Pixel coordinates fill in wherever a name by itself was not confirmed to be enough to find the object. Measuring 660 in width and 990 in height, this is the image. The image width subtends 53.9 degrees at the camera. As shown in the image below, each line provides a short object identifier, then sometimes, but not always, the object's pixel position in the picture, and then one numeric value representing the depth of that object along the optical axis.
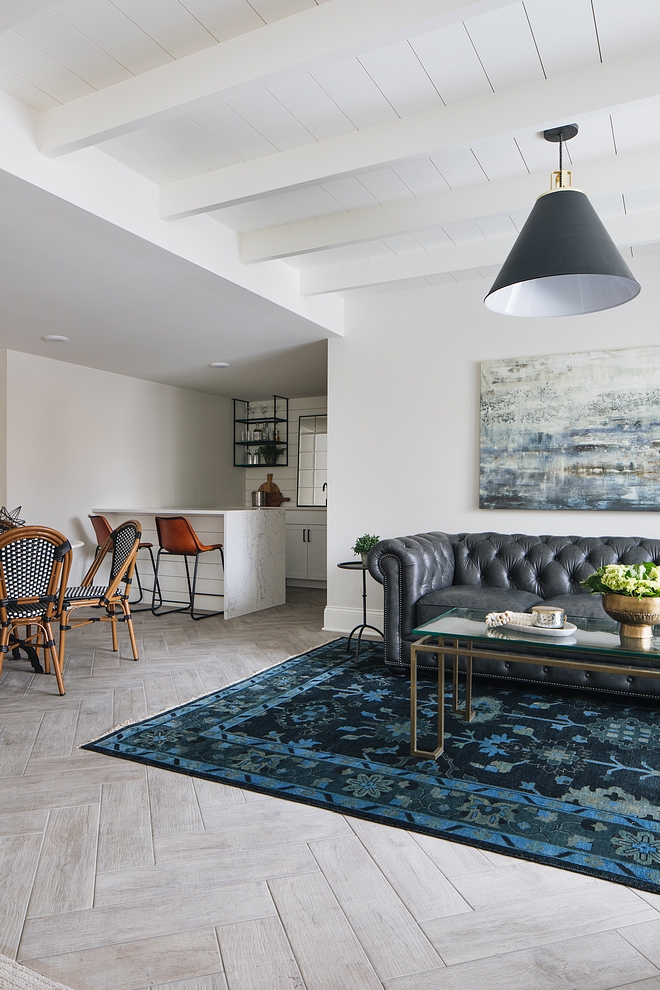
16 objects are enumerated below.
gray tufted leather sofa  3.82
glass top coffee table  2.40
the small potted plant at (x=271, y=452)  8.91
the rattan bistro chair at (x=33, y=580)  3.63
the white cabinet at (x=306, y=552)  8.09
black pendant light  2.25
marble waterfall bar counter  5.95
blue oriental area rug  2.12
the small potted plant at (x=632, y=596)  2.58
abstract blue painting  4.36
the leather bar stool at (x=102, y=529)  6.30
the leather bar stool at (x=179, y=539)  5.74
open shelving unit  8.92
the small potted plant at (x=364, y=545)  4.57
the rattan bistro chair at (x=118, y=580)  4.22
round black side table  4.47
